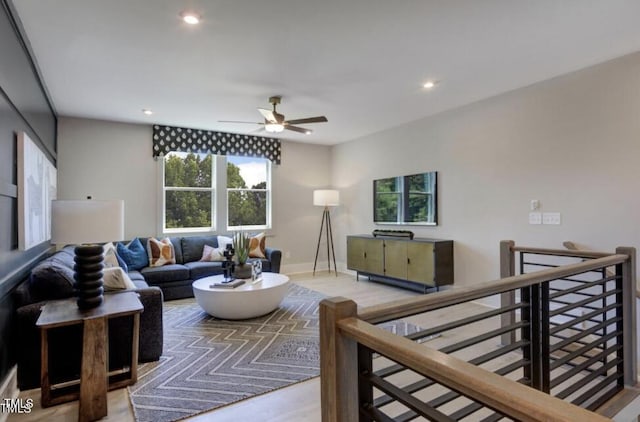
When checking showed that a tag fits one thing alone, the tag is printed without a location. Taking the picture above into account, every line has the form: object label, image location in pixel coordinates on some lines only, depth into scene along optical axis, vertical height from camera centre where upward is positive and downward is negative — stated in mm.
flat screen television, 4988 +184
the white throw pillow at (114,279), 2721 -528
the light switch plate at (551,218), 3568 -86
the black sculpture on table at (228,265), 3852 -593
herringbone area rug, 2227 -1199
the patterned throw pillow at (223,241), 5336 -447
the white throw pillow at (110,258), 3758 -501
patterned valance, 5379 +1180
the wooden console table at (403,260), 4539 -719
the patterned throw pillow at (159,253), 4770 -558
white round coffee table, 3508 -899
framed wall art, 2477 +165
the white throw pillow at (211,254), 5098 -622
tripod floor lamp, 6281 +16
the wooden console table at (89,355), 2016 -852
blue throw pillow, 4555 -555
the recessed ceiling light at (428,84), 3629 +1369
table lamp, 2207 -122
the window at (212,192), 5621 +355
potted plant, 3965 -530
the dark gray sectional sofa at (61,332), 2312 -860
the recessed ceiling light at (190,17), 2345 +1365
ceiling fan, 3880 +1061
